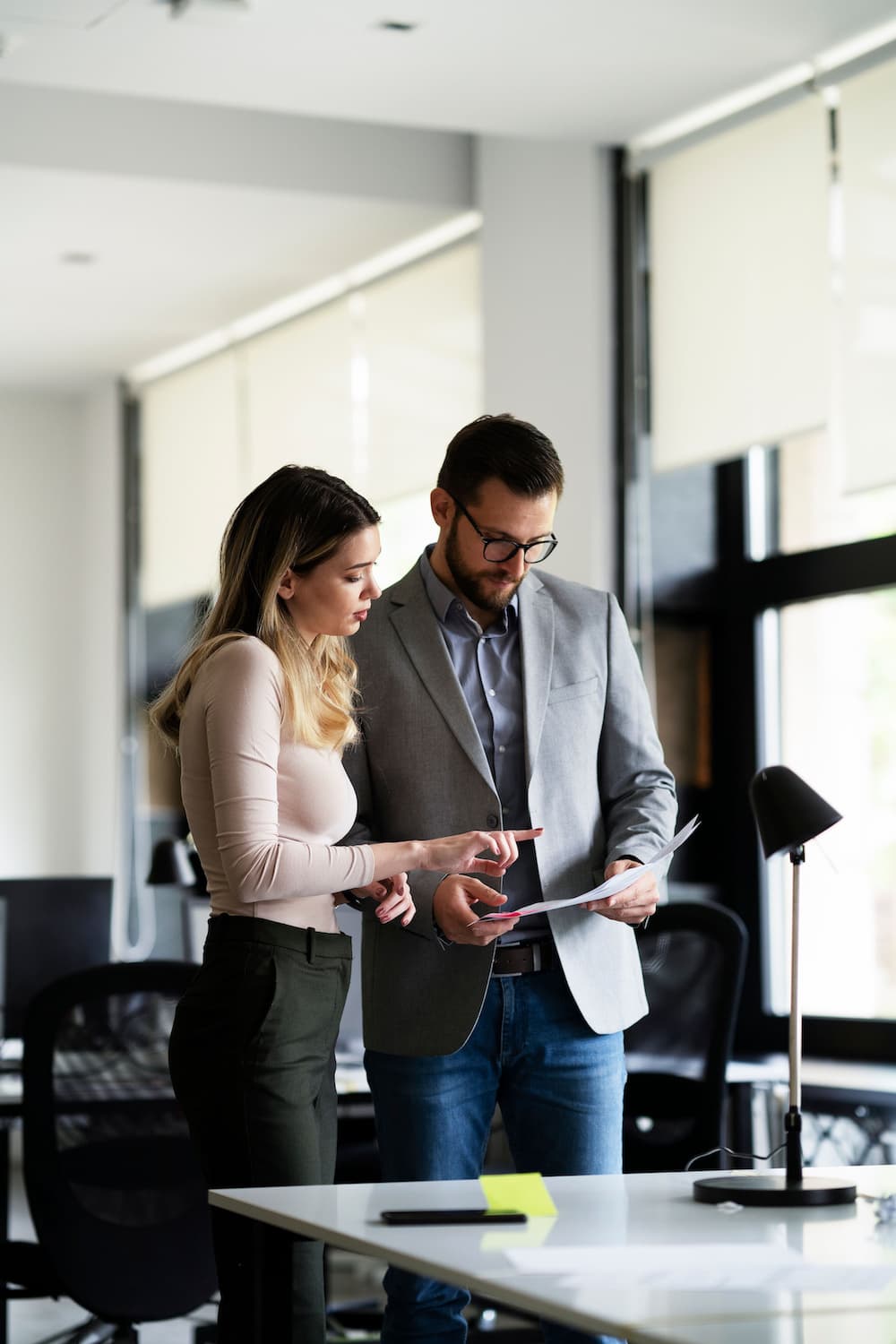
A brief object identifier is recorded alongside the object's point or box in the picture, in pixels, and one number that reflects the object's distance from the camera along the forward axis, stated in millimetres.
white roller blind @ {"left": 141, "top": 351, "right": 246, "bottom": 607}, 7223
